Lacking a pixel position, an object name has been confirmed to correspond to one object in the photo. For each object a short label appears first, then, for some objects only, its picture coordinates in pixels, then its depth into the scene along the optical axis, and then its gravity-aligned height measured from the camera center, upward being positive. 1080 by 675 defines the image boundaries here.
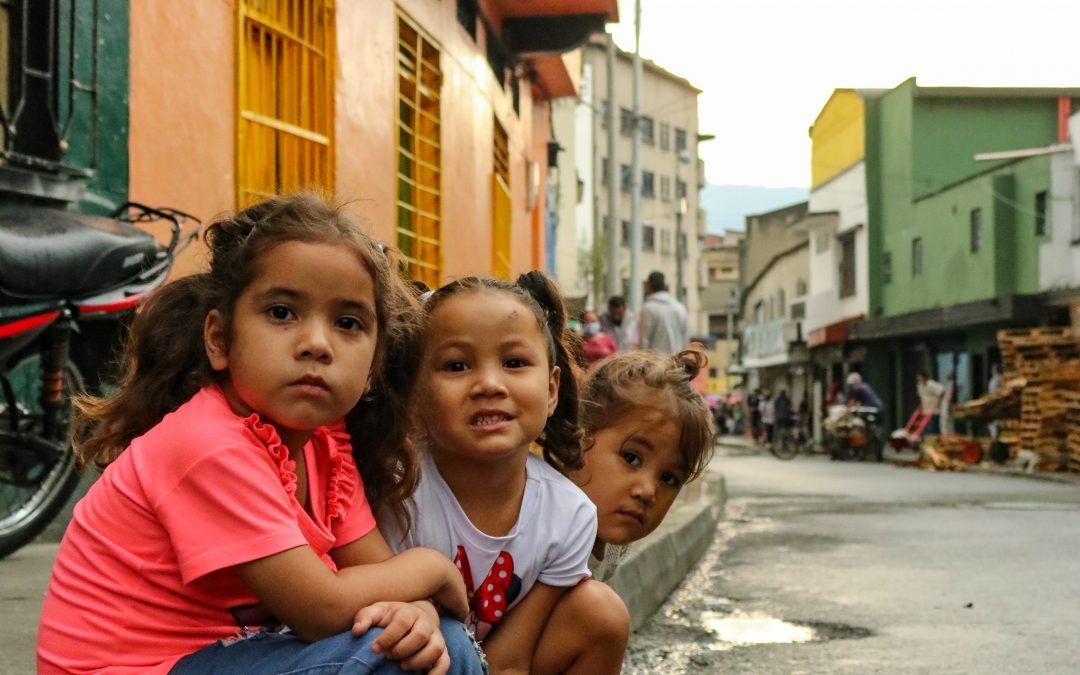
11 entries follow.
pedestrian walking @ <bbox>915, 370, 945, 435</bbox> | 28.77 -0.38
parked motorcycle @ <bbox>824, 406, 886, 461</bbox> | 27.72 -1.08
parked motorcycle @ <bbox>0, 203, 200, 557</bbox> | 4.92 +0.21
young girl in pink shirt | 2.15 -0.19
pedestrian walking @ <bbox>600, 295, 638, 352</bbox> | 14.66 +0.54
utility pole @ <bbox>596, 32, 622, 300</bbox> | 24.80 +2.91
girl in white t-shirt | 2.78 -0.20
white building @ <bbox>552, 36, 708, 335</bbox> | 59.16 +9.60
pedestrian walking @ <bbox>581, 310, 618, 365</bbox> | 12.08 +0.28
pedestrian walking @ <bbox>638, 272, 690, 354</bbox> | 13.34 +0.48
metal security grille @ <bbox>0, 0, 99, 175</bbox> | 6.18 +1.25
